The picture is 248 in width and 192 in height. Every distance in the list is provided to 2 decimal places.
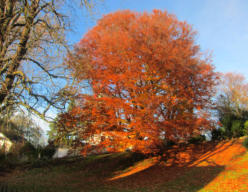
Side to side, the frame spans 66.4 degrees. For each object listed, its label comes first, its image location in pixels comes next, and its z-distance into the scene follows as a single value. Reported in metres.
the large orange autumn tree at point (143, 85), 10.66
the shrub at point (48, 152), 22.10
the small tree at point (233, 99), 24.25
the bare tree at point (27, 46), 5.40
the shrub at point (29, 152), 21.02
